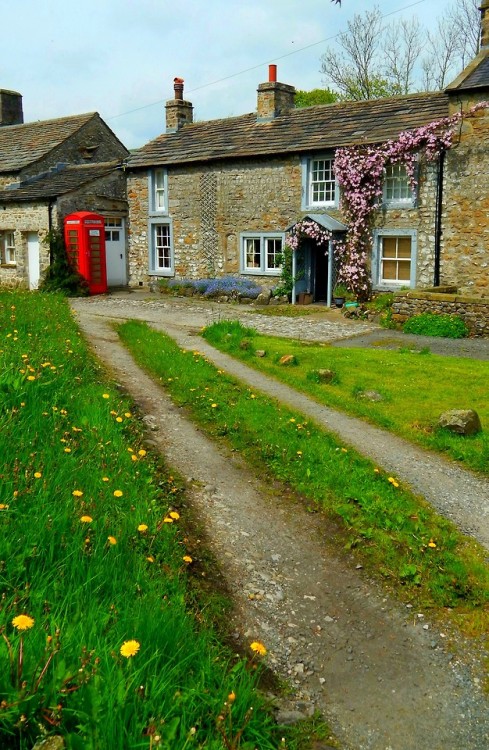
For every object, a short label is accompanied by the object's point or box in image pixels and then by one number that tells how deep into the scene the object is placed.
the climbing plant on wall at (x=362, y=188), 22.19
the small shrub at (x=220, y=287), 25.72
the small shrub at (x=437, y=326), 17.73
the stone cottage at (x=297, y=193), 21.39
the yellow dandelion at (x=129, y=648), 3.21
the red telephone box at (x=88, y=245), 26.45
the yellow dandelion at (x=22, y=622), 3.16
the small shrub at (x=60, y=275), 26.44
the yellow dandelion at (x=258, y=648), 3.65
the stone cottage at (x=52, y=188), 28.42
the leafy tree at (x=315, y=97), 49.34
